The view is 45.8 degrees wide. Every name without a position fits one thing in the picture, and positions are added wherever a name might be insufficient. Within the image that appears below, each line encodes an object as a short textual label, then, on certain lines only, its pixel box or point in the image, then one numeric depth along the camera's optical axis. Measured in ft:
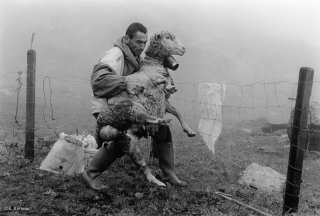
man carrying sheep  14.17
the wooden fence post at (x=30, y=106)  20.75
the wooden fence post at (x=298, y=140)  13.12
